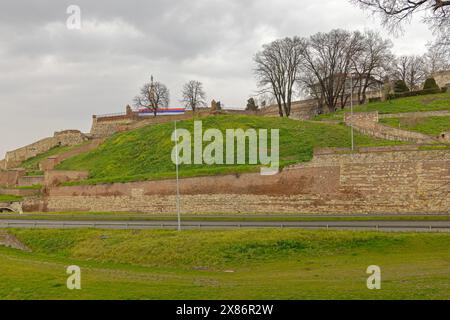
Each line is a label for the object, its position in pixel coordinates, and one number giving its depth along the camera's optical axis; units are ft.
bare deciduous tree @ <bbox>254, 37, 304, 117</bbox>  232.32
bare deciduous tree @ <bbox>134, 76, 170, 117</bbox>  290.76
